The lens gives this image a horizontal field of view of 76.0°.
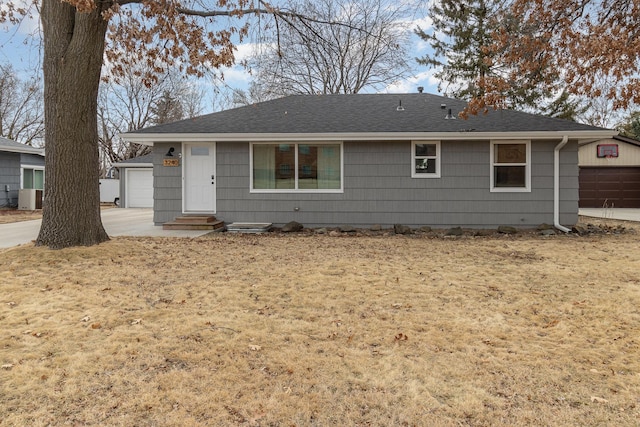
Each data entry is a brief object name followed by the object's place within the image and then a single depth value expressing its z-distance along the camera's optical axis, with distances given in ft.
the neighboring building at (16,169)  54.13
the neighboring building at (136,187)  62.34
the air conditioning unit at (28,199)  54.60
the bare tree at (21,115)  103.50
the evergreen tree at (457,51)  63.67
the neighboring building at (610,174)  60.85
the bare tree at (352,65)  62.64
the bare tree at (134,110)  99.81
